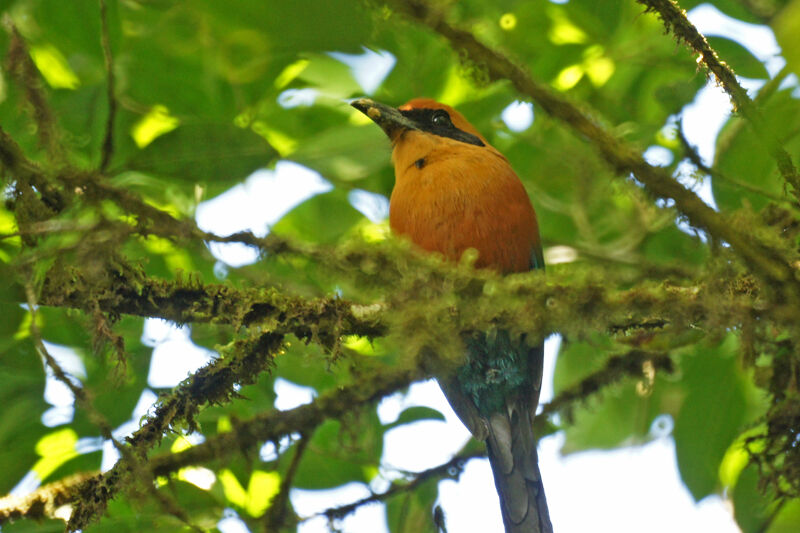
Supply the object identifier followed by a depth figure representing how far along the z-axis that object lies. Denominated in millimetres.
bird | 6785
